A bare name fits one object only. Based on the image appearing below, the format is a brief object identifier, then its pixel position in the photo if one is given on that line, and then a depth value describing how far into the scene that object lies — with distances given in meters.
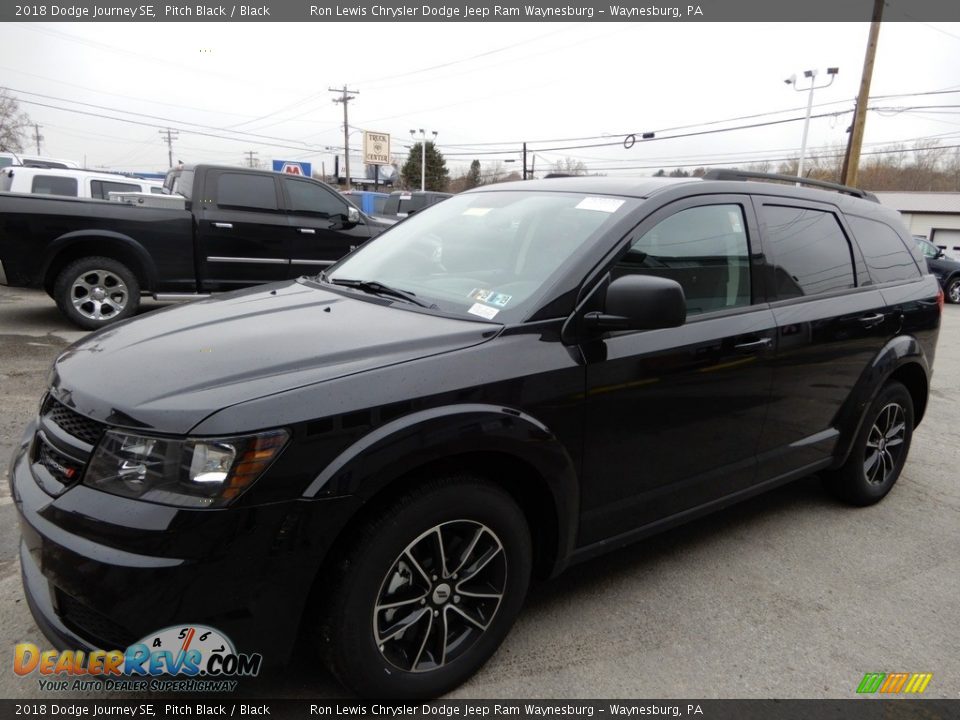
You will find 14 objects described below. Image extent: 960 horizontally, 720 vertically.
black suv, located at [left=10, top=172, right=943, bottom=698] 1.81
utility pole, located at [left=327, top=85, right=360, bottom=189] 54.66
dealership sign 57.34
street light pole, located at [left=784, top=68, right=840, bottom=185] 25.02
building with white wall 34.88
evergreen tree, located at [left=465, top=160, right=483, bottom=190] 67.69
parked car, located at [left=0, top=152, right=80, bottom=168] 19.96
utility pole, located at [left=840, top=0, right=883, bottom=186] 17.52
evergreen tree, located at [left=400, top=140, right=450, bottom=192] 68.19
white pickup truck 11.48
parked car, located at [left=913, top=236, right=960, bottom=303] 18.92
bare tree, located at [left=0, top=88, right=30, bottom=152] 59.28
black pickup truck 7.08
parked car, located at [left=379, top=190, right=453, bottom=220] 21.59
